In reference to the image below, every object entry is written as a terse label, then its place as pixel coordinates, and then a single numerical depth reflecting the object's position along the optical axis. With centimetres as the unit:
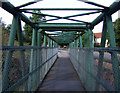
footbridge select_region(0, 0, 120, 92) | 236
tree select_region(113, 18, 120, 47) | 2903
